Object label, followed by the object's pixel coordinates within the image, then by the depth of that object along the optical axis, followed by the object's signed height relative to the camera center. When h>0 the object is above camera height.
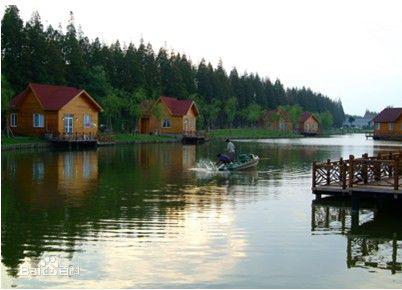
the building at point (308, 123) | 139.75 +2.48
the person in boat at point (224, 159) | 33.29 -1.51
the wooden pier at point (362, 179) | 18.48 -1.66
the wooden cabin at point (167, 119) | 81.25 +2.01
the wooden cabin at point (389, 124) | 96.81 +1.64
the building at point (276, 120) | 132.88 +3.07
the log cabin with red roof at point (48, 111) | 57.41 +2.20
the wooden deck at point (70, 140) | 54.75 -0.72
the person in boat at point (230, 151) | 34.84 -1.09
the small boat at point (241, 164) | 32.69 -1.80
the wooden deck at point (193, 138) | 74.56 -0.67
